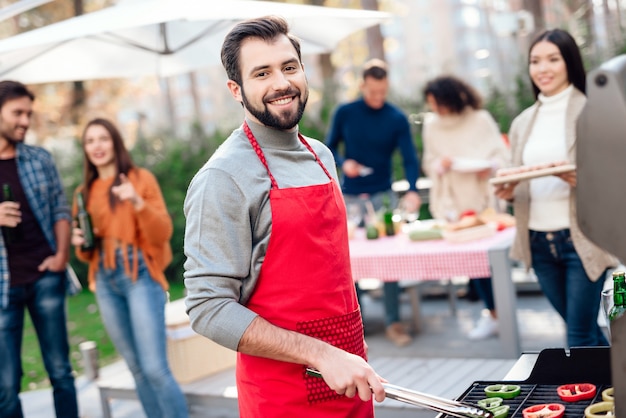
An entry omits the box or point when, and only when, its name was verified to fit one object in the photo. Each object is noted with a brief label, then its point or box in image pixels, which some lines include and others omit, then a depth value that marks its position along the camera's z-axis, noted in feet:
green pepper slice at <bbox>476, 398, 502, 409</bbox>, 6.02
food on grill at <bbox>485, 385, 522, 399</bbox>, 6.31
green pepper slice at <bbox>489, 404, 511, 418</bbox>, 5.79
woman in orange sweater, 12.75
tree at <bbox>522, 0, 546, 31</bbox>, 30.78
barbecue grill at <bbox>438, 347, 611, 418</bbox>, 6.27
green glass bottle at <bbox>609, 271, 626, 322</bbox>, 6.13
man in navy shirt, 18.92
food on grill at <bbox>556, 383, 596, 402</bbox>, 6.11
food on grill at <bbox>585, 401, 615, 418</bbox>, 5.59
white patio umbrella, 13.35
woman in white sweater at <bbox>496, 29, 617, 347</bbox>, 11.06
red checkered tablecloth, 14.97
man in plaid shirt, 12.78
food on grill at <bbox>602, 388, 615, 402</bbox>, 5.74
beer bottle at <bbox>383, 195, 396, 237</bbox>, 17.57
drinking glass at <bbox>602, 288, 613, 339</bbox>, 6.36
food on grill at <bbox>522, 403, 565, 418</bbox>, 5.78
